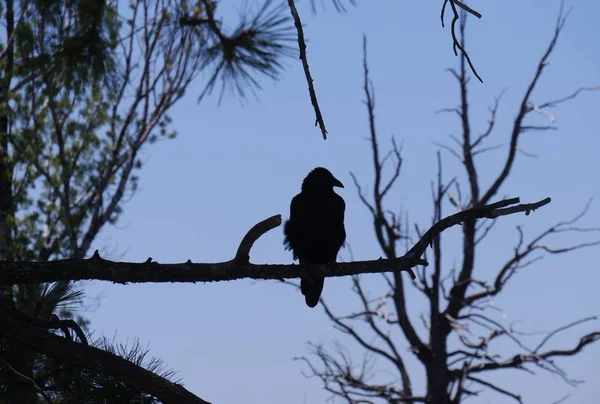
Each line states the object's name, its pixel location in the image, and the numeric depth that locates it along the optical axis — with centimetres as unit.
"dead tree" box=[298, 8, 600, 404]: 2345
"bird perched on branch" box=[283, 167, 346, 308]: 1112
